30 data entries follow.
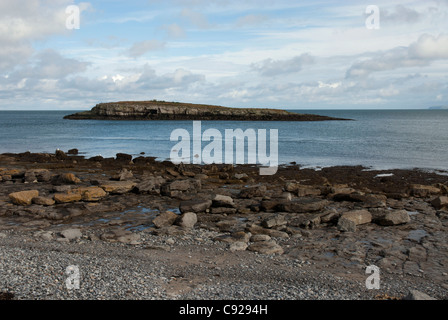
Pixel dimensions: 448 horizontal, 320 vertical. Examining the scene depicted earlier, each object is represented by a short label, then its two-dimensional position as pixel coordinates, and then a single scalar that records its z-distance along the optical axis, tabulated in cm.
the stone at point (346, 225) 1590
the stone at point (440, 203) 1942
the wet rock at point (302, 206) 1865
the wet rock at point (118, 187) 2214
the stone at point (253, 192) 2166
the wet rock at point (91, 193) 2038
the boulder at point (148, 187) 2238
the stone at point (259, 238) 1442
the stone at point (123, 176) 2556
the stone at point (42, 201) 1917
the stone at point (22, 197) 1908
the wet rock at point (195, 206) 1841
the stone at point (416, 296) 870
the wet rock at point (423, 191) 2206
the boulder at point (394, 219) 1655
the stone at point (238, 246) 1345
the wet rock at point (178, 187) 2211
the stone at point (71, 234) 1445
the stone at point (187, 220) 1622
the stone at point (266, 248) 1324
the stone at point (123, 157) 3761
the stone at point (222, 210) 1866
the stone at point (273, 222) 1630
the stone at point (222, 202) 1898
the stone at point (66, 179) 2431
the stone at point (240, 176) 2745
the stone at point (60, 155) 3841
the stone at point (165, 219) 1606
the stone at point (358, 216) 1675
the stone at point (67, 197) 1964
